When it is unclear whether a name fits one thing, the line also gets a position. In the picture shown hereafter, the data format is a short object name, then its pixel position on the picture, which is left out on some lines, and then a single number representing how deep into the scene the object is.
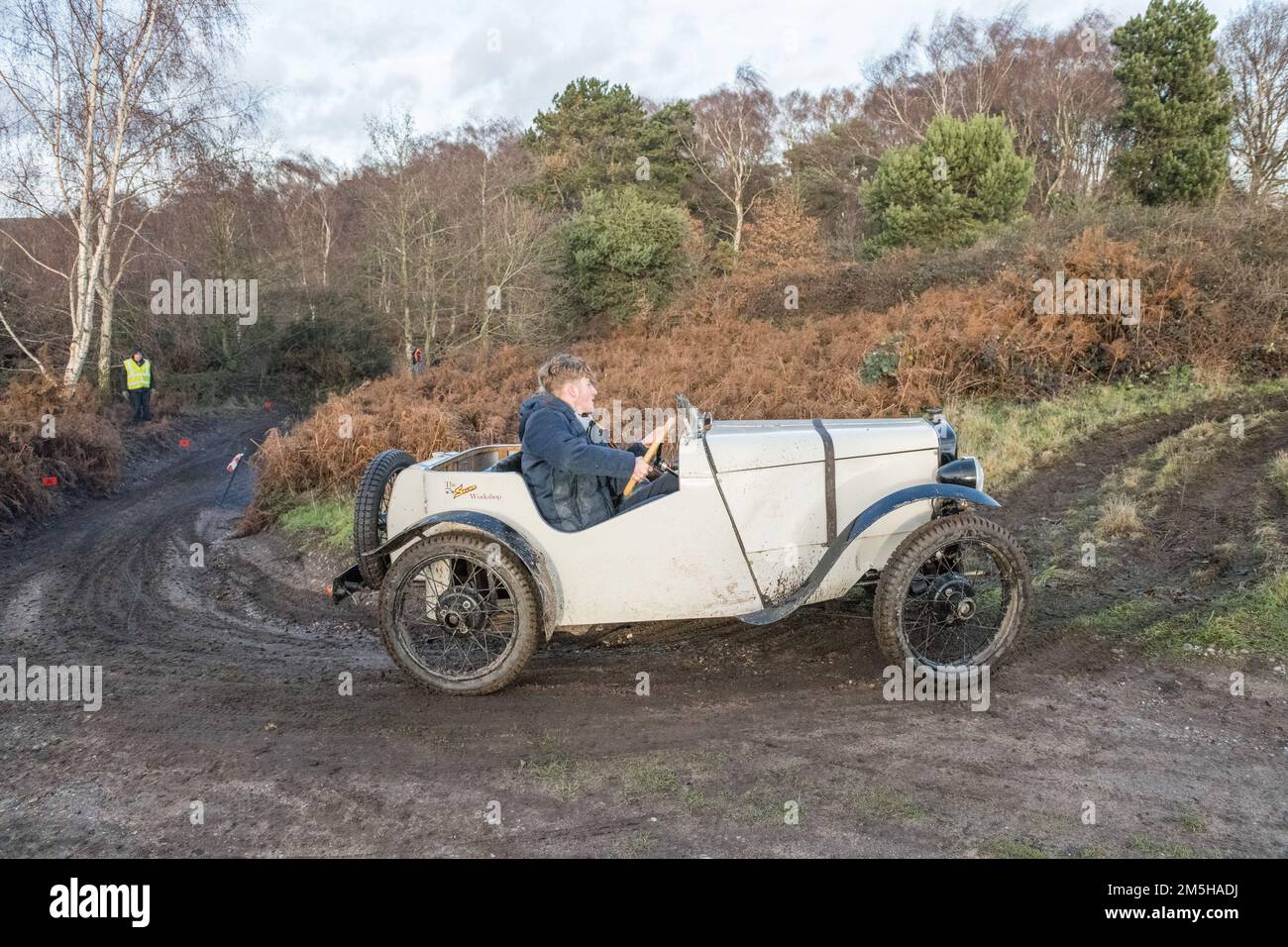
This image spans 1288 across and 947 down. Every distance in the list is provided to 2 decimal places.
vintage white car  4.43
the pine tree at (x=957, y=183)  21.56
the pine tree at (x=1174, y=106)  22.17
